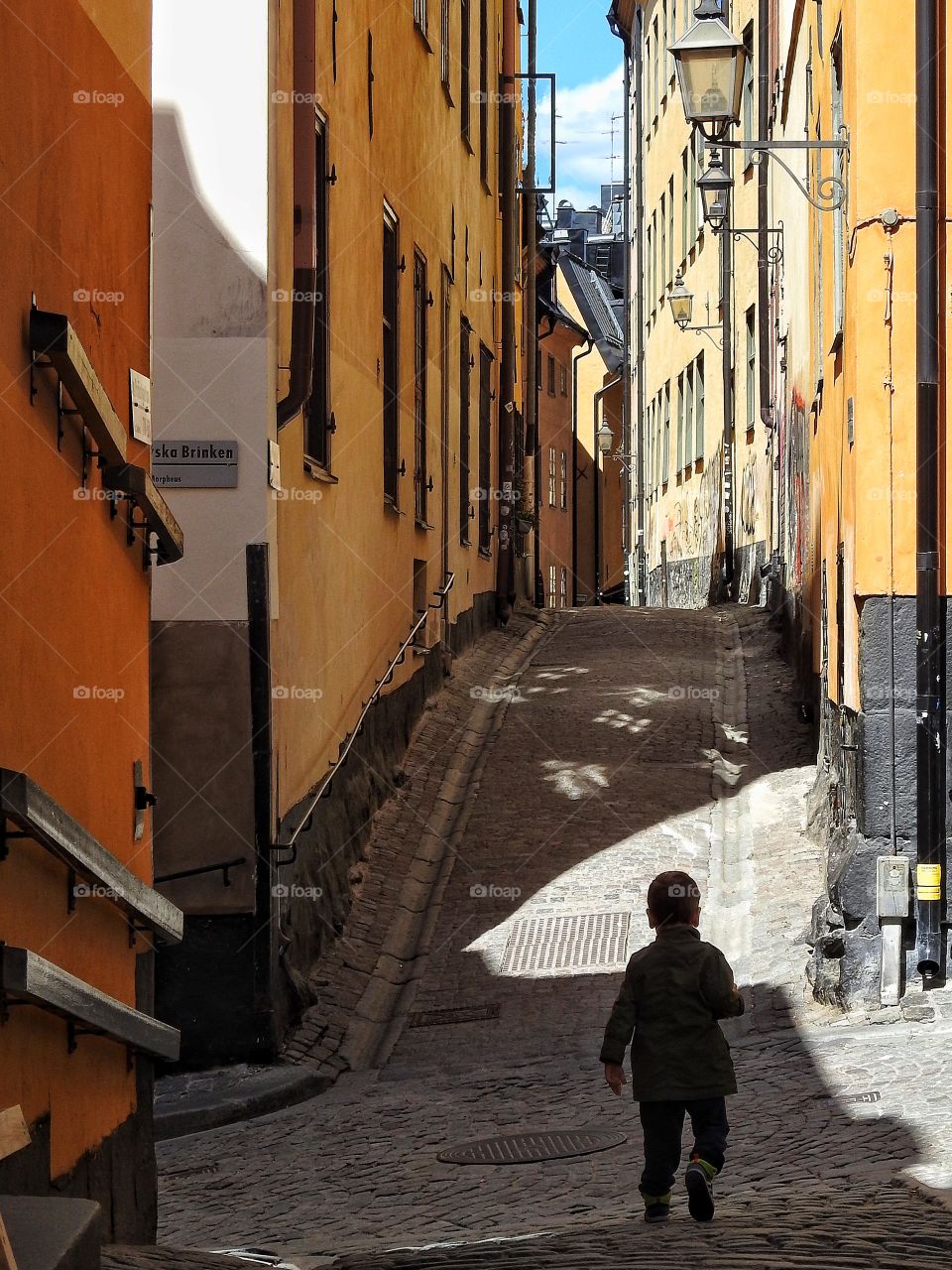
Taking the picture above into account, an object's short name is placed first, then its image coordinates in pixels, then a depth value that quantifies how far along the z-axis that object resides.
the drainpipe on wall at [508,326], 23.02
